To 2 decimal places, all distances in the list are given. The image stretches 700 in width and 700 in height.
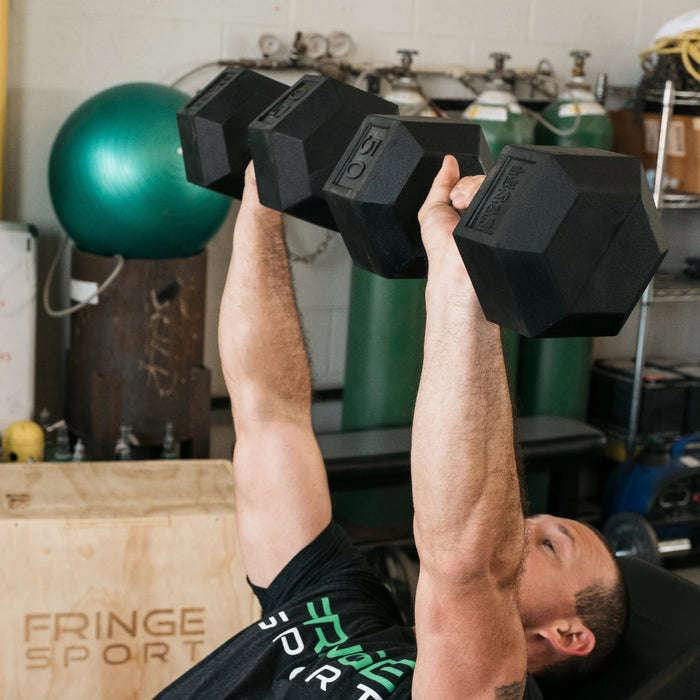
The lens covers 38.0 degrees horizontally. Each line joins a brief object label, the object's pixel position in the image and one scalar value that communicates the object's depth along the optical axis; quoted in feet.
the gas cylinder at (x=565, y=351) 11.02
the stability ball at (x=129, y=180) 8.36
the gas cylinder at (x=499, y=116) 10.42
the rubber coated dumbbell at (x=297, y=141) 3.38
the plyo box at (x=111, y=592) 7.13
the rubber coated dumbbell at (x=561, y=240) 2.62
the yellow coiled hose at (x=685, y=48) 10.93
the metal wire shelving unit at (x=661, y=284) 11.22
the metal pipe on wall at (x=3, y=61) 8.86
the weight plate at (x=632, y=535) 10.44
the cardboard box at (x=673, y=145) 11.67
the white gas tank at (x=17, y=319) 8.75
